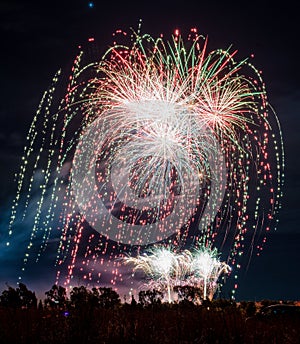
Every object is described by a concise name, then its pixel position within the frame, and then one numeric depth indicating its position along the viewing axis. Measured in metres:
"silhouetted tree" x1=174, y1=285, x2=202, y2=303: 40.78
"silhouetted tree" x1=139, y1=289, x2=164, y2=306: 39.28
